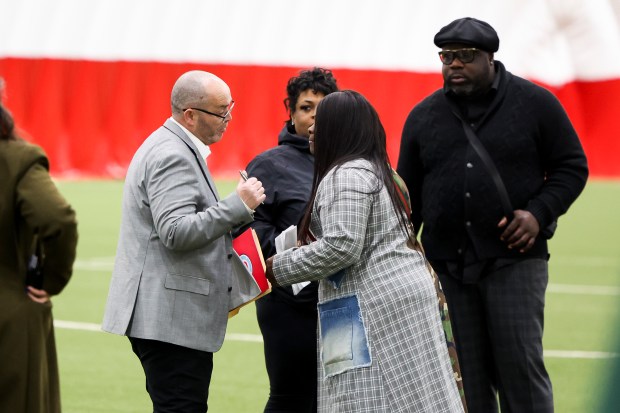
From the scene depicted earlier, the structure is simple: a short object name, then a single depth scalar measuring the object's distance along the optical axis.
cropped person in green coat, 9.31
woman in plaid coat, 10.62
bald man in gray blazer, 10.75
